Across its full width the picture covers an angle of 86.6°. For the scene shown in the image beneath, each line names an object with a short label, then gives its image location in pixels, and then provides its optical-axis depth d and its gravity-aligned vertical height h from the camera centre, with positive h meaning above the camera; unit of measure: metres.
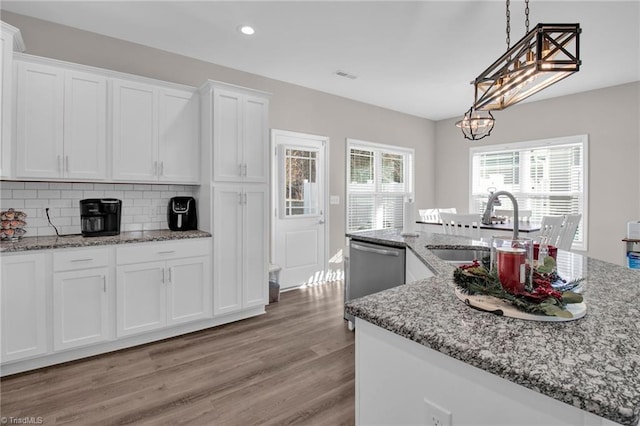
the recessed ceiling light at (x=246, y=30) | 3.02 +1.63
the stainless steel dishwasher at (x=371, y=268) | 2.57 -0.47
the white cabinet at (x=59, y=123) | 2.58 +0.69
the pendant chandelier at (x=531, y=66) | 1.48 +0.71
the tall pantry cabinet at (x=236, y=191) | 3.23 +0.19
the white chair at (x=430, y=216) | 5.12 -0.07
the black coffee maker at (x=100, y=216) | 2.83 -0.06
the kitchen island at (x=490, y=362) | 0.65 -0.32
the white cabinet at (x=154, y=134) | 2.97 +0.70
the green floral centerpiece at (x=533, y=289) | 0.97 -0.25
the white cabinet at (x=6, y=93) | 2.39 +0.83
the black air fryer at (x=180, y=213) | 3.33 -0.04
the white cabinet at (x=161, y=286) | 2.78 -0.67
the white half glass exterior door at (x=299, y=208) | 4.45 +0.03
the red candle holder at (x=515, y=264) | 1.06 -0.16
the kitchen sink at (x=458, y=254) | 2.30 -0.30
